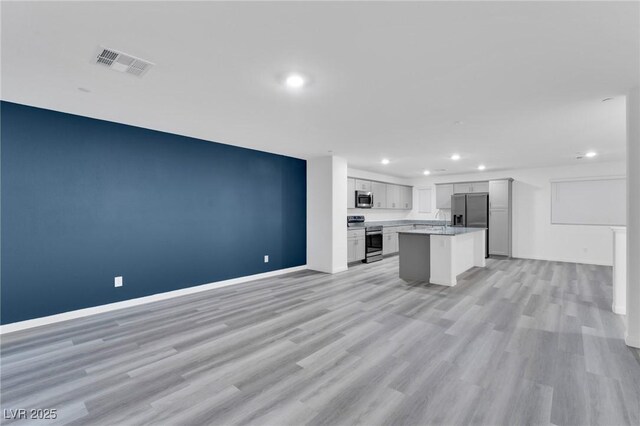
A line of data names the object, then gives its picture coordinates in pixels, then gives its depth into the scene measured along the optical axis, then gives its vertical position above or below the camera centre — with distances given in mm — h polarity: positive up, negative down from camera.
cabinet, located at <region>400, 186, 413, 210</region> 9352 +546
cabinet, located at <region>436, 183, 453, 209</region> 8859 +590
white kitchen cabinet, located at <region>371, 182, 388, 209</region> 8156 +567
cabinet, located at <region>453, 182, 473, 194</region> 8469 +794
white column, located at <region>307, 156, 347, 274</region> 6070 -15
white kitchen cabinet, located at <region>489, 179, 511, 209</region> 7758 +576
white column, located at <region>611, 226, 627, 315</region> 3561 -730
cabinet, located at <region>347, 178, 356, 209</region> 7240 +504
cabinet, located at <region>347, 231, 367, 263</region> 6811 -808
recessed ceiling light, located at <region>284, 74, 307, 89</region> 2526 +1220
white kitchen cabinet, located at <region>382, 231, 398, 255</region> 7922 -835
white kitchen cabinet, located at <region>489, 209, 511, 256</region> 7777 -521
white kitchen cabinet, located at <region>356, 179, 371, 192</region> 7535 +778
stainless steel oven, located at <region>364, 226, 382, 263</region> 7305 -774
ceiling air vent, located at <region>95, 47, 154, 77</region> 2162 +1213
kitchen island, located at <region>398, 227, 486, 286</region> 4941 -753
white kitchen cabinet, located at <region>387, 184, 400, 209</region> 8734 +537
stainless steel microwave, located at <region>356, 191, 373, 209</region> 7422 +374
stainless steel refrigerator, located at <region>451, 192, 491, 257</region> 8062 +84
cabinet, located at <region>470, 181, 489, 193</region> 8219 +799
